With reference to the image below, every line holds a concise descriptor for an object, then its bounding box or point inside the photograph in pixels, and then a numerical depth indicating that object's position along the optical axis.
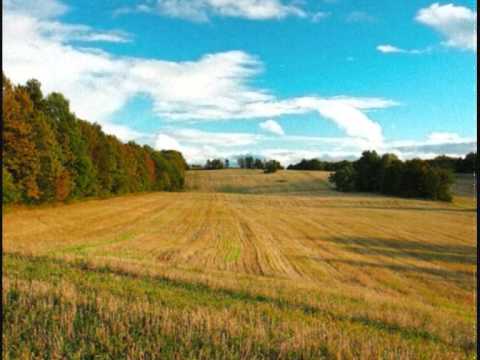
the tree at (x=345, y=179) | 86.75
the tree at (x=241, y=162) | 151.02
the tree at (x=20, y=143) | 32.22
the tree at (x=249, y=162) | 148.25
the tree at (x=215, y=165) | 151.12
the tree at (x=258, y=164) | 144.01
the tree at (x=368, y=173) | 86.53
